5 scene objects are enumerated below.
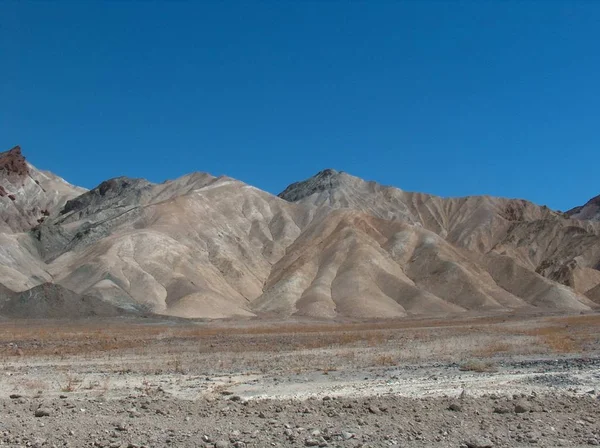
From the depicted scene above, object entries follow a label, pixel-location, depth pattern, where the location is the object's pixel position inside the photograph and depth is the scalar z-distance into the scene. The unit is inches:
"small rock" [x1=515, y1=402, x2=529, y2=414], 572.1
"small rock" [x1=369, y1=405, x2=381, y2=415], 561.5
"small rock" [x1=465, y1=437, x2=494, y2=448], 474.3
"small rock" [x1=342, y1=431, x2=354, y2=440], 493.0
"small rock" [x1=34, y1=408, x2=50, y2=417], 541.3
